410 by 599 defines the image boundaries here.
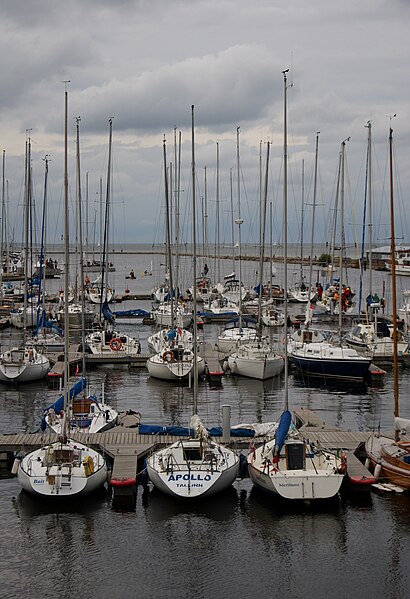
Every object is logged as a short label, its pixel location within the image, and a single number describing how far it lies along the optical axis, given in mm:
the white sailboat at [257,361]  43469
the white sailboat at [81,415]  28906
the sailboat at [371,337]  48469
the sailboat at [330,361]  43344
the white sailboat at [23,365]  41812
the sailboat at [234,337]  49562
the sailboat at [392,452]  24594
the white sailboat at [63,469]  23156
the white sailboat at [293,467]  22797
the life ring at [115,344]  49422
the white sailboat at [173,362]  42312
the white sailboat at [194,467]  23125
